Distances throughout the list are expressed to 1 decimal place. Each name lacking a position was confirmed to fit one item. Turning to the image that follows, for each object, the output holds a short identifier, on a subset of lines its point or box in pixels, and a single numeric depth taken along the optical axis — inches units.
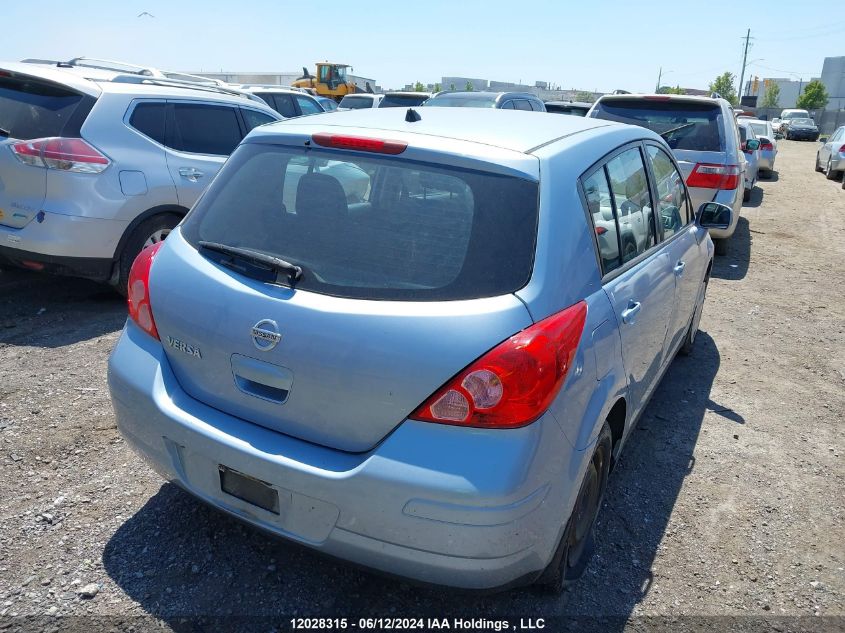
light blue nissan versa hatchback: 80.5
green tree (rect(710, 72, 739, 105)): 3680.1
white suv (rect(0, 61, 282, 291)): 196.4
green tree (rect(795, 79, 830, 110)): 3198.8
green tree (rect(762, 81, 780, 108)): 3681.1
